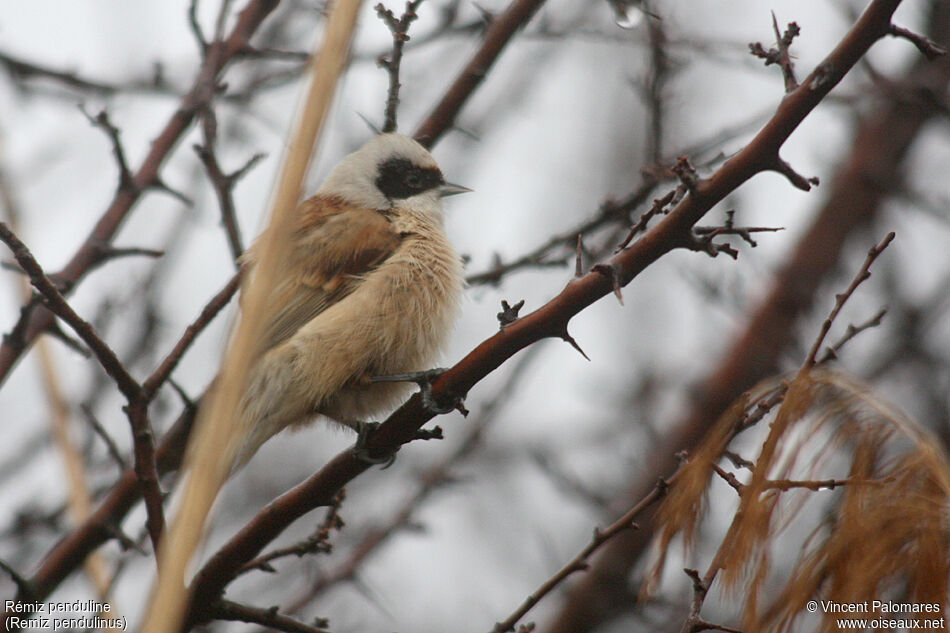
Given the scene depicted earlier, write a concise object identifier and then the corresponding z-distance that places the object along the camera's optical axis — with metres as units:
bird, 8.12
